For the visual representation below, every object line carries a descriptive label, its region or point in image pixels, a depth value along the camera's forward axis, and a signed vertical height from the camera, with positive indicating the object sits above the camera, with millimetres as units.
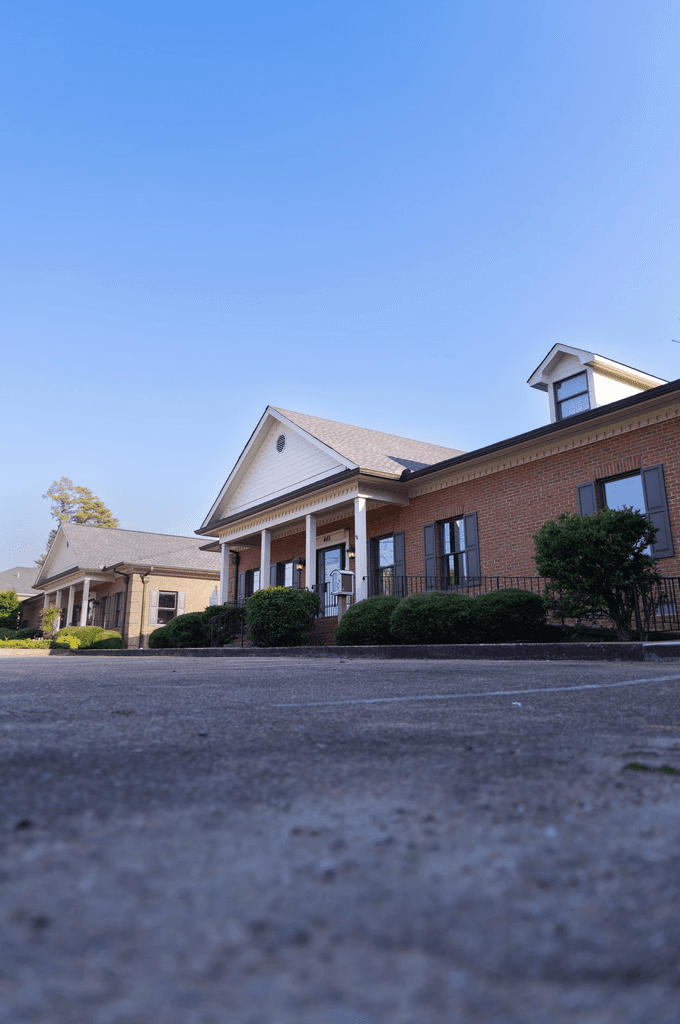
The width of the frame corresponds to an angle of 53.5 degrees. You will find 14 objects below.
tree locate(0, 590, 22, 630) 37094 +2164
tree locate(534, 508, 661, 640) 9664 +1127
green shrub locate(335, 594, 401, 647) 12320 +365
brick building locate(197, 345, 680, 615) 12078 +3439
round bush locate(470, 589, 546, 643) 11078 +392
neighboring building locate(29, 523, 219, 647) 29328 +3137
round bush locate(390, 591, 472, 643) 11422 +374
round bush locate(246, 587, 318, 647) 15023 +599
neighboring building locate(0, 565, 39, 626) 42938 +4548
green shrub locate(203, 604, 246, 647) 17953 +598
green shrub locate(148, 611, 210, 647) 18172 +354
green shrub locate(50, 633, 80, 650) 23406 +173
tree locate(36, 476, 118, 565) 49531 +10256
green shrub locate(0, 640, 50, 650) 23064 +144
